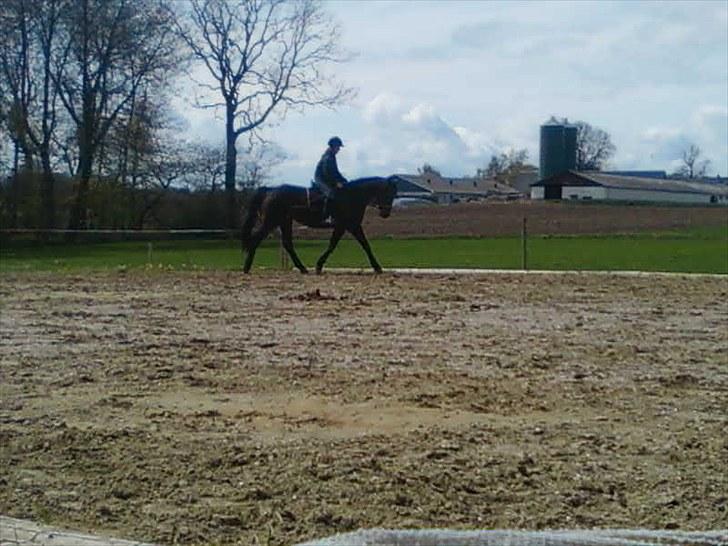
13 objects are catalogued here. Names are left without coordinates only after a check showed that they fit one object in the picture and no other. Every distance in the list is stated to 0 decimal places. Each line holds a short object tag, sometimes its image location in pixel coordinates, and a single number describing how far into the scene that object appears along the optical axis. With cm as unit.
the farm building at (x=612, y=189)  8356
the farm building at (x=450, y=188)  9912
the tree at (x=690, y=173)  12394
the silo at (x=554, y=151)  10044
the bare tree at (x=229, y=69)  4591
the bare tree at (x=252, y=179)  4428
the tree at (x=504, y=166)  11900
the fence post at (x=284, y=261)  2220
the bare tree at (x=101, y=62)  4050
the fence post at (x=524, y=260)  2171
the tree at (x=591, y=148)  10712
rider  1869
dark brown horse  1889
